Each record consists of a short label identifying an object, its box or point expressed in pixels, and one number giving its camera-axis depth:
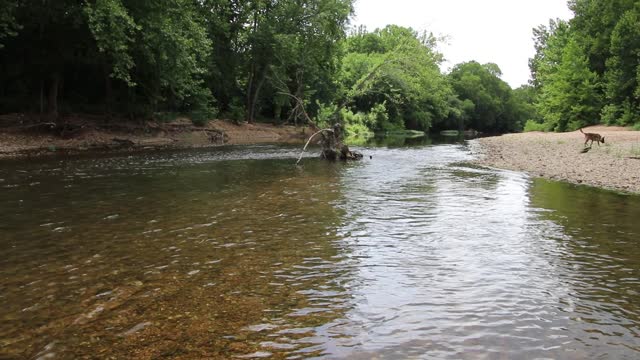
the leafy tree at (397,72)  30.47
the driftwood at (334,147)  26.36
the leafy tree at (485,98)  136.38
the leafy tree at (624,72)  47.81
